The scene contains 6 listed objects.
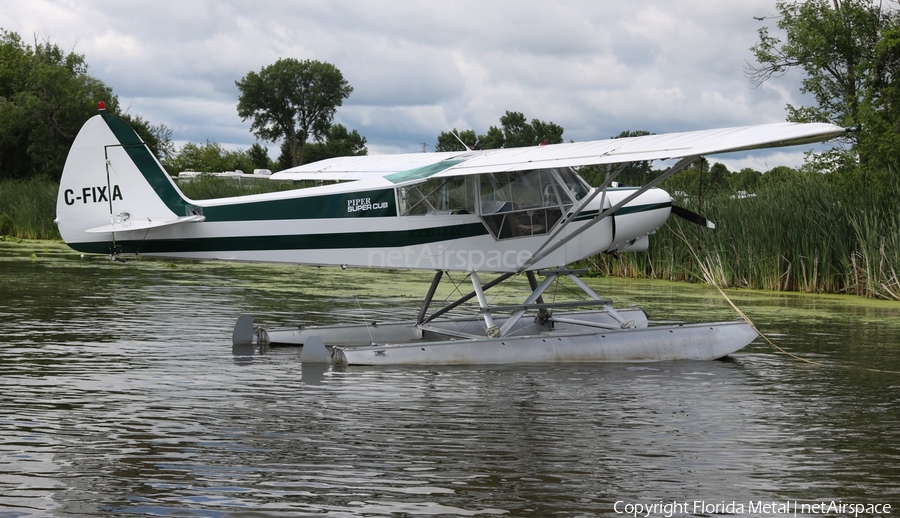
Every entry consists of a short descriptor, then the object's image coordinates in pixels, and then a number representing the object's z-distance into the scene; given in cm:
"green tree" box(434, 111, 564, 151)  7594
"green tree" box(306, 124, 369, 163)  8162
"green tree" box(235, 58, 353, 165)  7975
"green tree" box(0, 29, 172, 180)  4444
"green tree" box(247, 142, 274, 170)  8669
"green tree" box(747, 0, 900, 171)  2394
